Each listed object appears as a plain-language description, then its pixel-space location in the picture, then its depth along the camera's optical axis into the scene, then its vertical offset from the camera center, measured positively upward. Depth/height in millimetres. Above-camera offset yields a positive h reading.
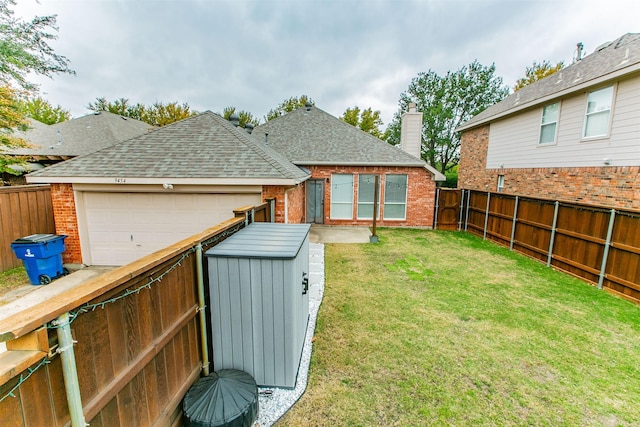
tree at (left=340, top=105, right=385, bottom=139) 29922 +6423
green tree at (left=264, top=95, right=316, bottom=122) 33906 +8706
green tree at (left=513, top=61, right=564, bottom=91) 23627 +9328
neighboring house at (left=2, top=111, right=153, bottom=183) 13266 +1907
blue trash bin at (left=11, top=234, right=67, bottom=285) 5953 -1752
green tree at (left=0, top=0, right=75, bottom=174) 9242 +3954
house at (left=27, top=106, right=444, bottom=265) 6309 -290
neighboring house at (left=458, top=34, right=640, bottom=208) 6926 +1442
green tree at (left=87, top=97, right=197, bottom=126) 29312 +7044
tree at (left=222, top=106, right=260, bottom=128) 33875 +7589
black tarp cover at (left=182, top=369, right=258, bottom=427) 2199 -1865
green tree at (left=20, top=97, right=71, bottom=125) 24803 +5769
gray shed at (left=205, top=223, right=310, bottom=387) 2734 -1326
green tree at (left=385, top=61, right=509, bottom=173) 27156 +7799
